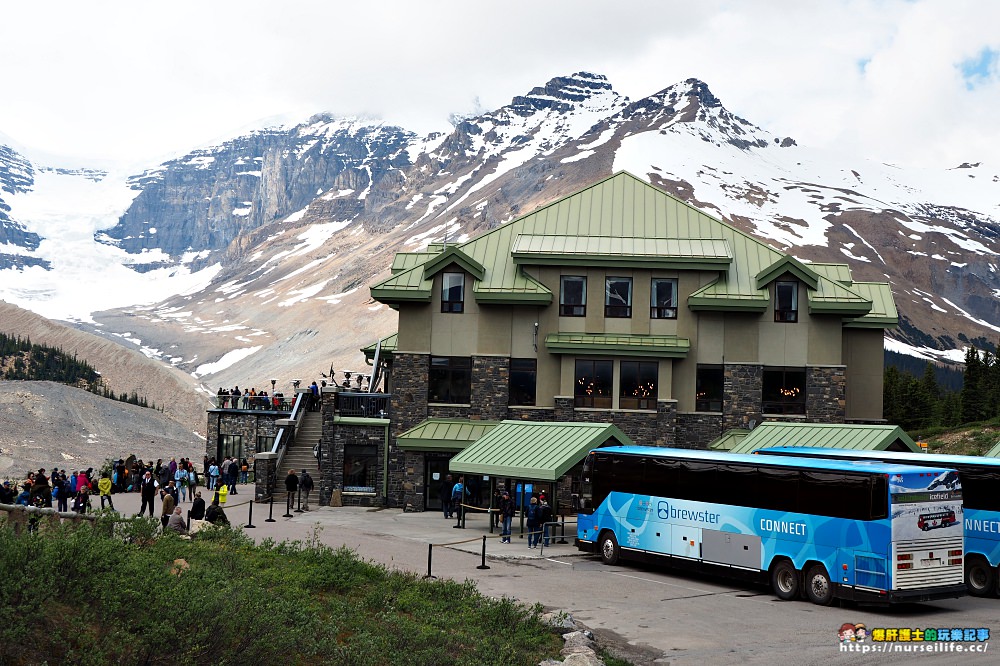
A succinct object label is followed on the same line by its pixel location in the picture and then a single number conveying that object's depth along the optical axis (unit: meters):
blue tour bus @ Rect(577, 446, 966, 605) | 22.38
